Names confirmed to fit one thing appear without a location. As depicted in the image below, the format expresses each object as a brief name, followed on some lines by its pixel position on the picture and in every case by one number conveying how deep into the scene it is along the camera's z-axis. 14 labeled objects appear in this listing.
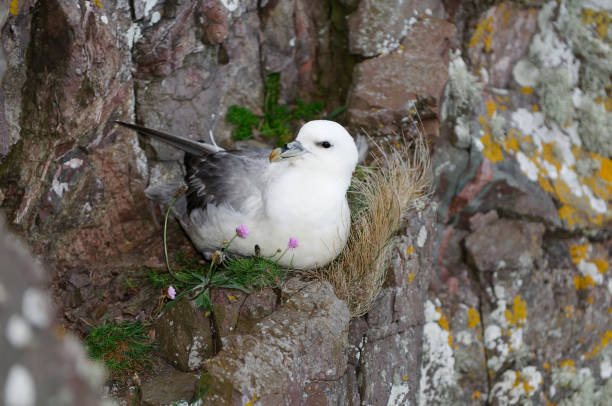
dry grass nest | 5.95
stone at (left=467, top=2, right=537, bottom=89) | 8.28
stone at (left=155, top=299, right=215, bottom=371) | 5.13
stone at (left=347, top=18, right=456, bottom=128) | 7.28
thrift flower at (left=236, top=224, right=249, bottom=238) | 5.69
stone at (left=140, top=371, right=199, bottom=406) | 4.48
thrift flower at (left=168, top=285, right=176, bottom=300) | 5.46
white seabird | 5.51
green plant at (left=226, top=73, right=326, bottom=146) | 7.84
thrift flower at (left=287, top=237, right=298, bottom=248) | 5.52
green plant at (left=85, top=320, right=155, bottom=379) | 5.07
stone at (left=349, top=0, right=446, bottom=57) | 7.69
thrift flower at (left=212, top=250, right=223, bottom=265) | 5.46
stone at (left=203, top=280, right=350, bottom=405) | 4.24
